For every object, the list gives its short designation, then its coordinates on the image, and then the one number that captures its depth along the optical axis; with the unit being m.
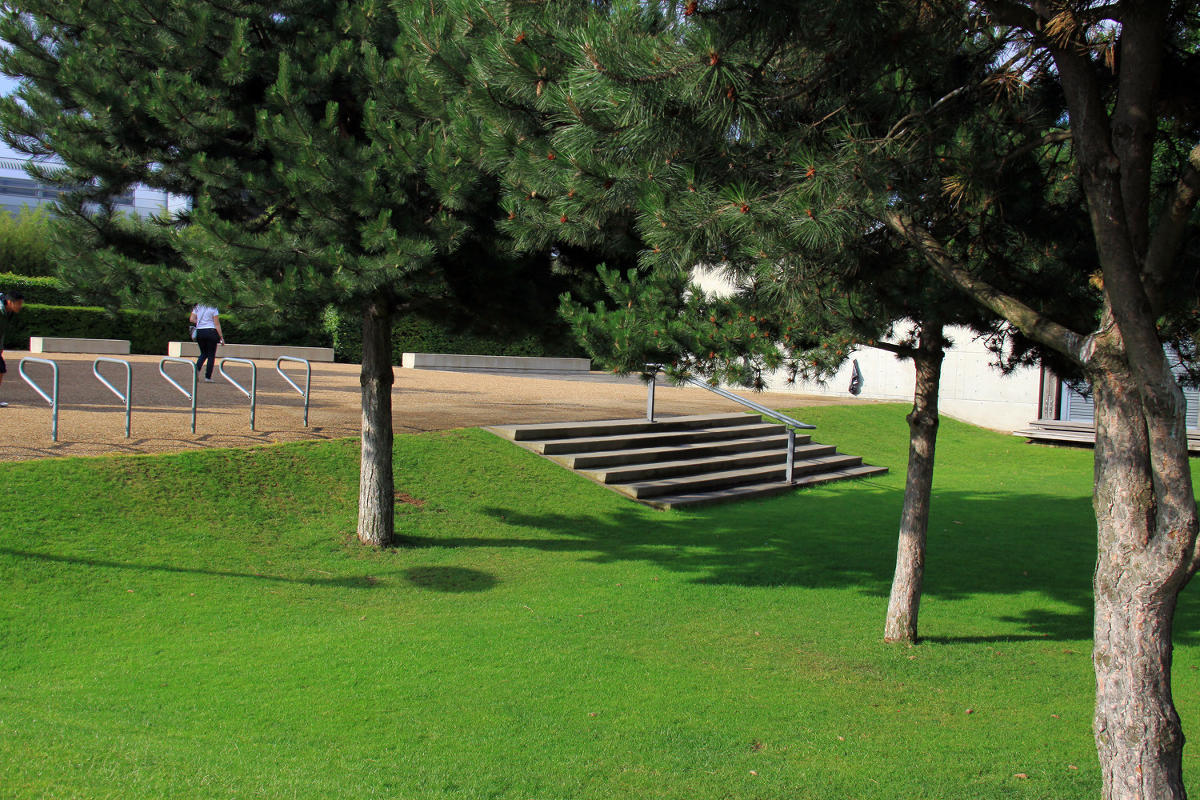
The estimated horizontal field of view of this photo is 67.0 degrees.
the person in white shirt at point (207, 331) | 13.88
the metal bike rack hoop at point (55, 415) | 8.95
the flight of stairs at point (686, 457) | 11.95
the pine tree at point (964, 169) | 3.58
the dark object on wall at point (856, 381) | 22.55
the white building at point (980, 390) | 19.58
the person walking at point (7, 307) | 10.70
